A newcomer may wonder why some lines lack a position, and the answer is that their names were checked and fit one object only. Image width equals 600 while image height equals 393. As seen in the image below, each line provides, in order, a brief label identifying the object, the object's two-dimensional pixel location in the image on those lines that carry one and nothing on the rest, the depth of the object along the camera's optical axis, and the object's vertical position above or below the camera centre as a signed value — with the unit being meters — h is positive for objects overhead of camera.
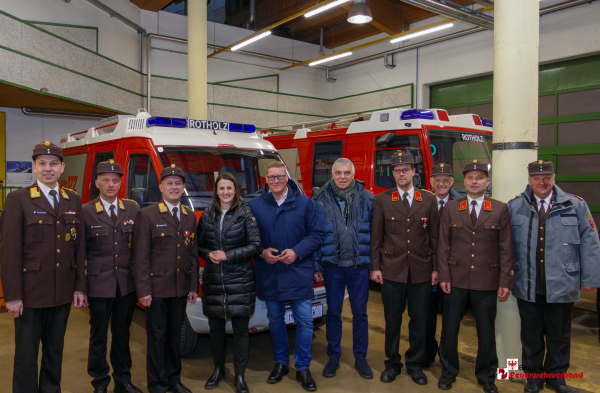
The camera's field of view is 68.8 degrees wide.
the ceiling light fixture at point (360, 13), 9.27 +3.77
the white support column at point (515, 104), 3.88 +0.80
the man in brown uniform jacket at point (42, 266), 2.89 -0.54
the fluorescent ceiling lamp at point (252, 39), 11.17 +3.94
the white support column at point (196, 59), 10.12 +3.01
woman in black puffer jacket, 3.47 -0.61
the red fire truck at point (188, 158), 4.21 +0.34
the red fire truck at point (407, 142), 6.46 +0.78
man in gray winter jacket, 3.41 -0.57
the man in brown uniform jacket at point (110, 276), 3.29 -0.67
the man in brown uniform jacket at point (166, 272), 3.29 -0.64
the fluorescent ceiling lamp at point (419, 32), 10.29 +3.91
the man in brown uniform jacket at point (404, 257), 3.72 -0.57
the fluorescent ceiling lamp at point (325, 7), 9.11 +3.94
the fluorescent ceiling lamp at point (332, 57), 12.94 +3.98
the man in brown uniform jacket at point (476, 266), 3.51 -0.60
